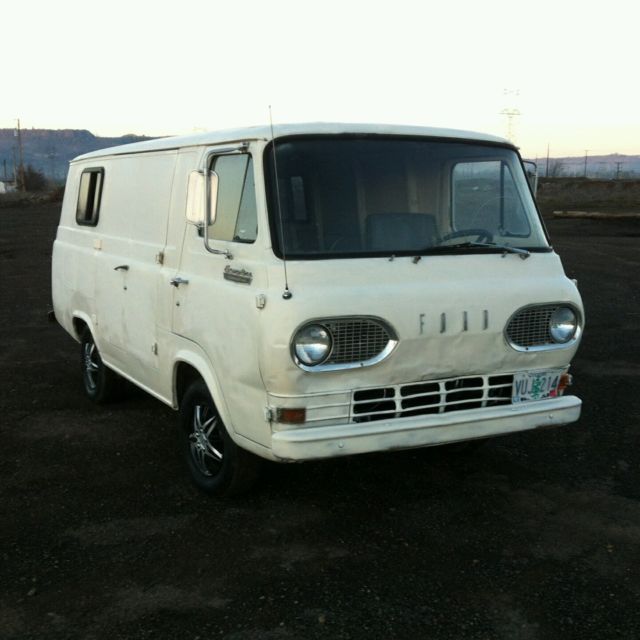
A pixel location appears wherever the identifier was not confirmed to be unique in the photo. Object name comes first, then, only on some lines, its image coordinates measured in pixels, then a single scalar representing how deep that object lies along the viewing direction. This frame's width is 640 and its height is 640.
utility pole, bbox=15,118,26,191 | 85.72
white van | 4.20
